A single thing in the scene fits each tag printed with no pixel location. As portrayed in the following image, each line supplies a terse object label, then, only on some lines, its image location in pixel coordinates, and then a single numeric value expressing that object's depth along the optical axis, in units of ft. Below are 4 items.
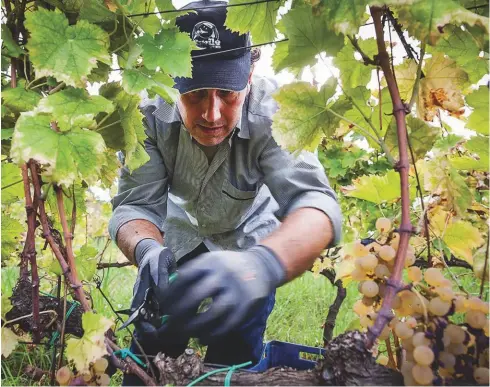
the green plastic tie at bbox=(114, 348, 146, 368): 3.74
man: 4.22
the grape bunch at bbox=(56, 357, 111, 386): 3.59
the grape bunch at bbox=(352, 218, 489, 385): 2.89
